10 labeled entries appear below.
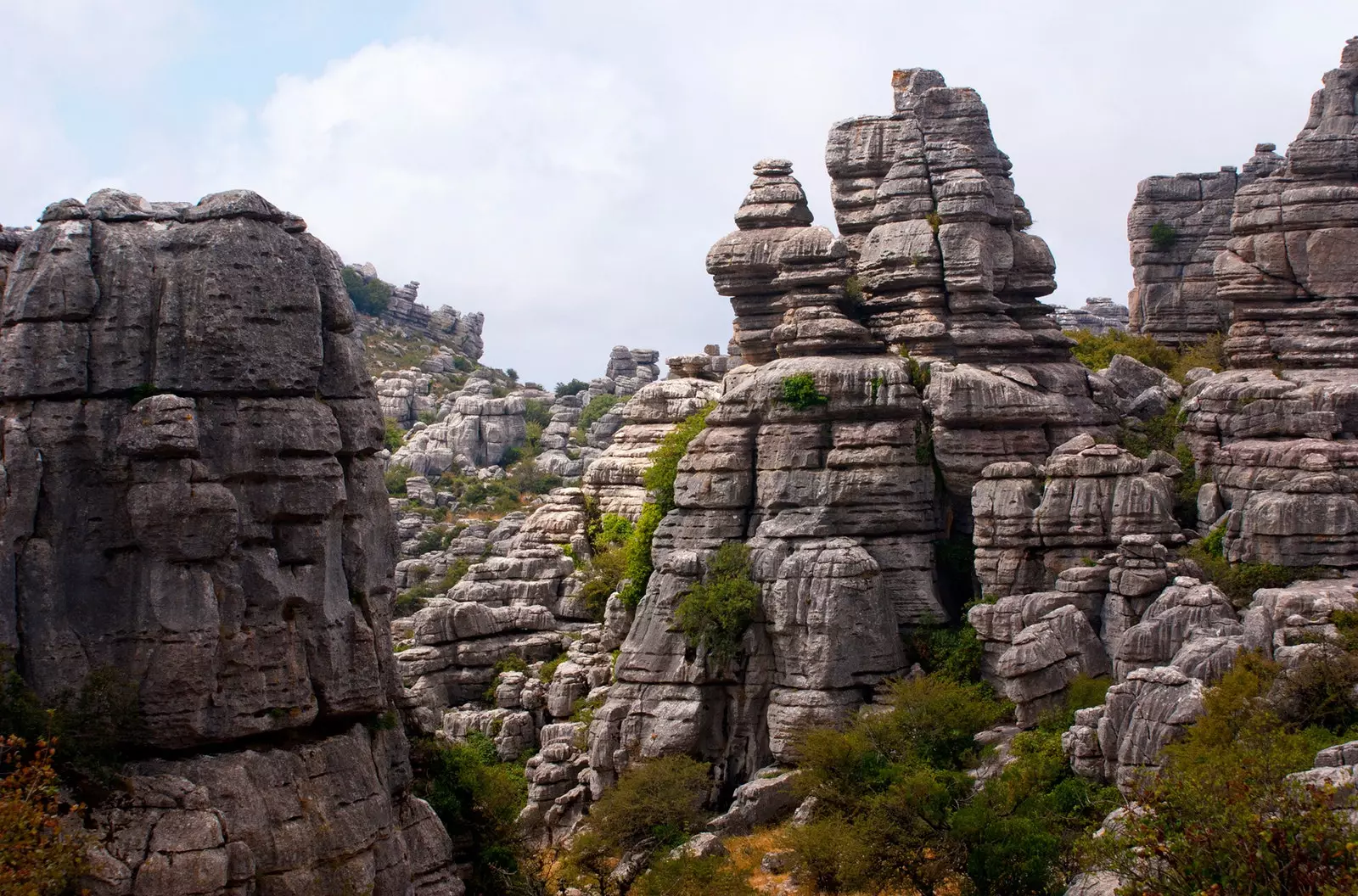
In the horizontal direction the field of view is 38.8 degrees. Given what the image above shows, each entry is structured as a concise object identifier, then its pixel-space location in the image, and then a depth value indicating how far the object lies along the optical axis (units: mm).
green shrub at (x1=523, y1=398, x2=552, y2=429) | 108625
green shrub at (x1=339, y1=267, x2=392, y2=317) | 124500
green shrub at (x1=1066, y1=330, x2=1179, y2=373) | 57094
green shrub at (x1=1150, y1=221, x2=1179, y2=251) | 65750
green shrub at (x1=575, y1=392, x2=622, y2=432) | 101938
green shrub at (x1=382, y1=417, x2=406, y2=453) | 97938
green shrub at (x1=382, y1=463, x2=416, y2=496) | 89062
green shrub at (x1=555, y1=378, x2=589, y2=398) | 130250
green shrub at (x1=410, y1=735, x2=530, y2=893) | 32281
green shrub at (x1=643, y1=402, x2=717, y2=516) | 49656
